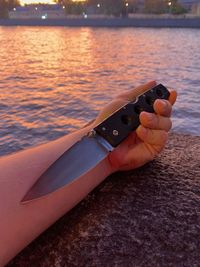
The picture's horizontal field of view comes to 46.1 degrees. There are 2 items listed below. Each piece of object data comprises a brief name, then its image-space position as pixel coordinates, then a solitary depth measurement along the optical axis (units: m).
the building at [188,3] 47.98
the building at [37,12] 49.75
